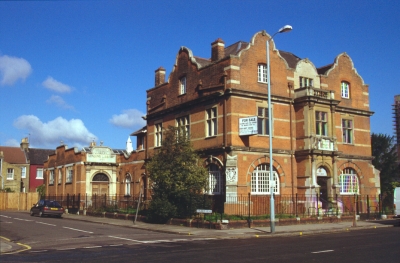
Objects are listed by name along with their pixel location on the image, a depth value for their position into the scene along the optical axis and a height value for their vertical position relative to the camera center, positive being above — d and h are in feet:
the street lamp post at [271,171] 72.43 +1.17
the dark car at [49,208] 122.31 -8.07
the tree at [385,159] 160.66 +6.94
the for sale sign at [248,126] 96.12 +11.22
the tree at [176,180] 90.68 -0.29
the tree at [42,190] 181.03 -4.75
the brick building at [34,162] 226.17 +8.27
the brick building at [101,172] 142.41 +2.16
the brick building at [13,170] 214.28 +4.10
